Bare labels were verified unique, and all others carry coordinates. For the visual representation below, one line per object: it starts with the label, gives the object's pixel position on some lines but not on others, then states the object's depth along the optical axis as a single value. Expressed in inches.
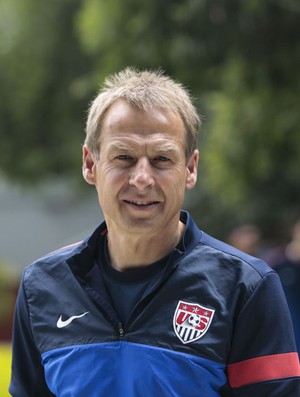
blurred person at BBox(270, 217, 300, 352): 522.6
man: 222.5
